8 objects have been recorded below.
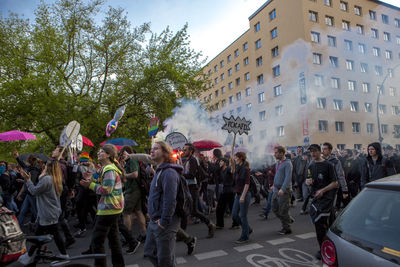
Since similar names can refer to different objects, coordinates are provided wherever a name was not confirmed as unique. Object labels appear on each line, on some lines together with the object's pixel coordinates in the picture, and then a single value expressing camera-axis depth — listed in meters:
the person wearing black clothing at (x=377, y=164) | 5.70
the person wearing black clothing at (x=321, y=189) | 3.94
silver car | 1.75
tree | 13.56
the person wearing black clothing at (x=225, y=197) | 6.11
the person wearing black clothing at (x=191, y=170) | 5.93
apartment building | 24.16
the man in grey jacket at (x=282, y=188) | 5.32
